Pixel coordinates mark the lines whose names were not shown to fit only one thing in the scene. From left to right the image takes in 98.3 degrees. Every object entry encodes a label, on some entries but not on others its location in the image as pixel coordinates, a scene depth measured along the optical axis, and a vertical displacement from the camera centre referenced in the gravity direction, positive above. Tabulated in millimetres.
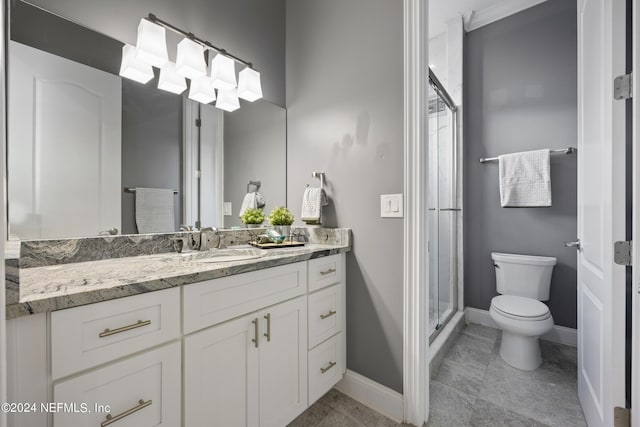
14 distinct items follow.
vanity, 685 -408
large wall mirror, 1053 +328
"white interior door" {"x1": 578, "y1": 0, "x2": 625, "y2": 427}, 1072 +25
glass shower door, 2205 +40
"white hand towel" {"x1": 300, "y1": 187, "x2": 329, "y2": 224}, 1698 +55
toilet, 1799 -651
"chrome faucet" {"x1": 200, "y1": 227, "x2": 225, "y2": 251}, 1507 -148
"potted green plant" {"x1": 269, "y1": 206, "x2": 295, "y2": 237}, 1771 -46
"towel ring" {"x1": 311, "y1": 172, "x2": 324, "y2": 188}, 1766 +239
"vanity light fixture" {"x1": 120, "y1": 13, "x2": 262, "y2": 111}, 1311 +774
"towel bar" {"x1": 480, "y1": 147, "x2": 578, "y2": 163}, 2158 +493
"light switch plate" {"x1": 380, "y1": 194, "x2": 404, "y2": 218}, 1448 +38
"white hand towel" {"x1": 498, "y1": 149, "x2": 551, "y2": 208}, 2205 +281
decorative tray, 1615 -190
